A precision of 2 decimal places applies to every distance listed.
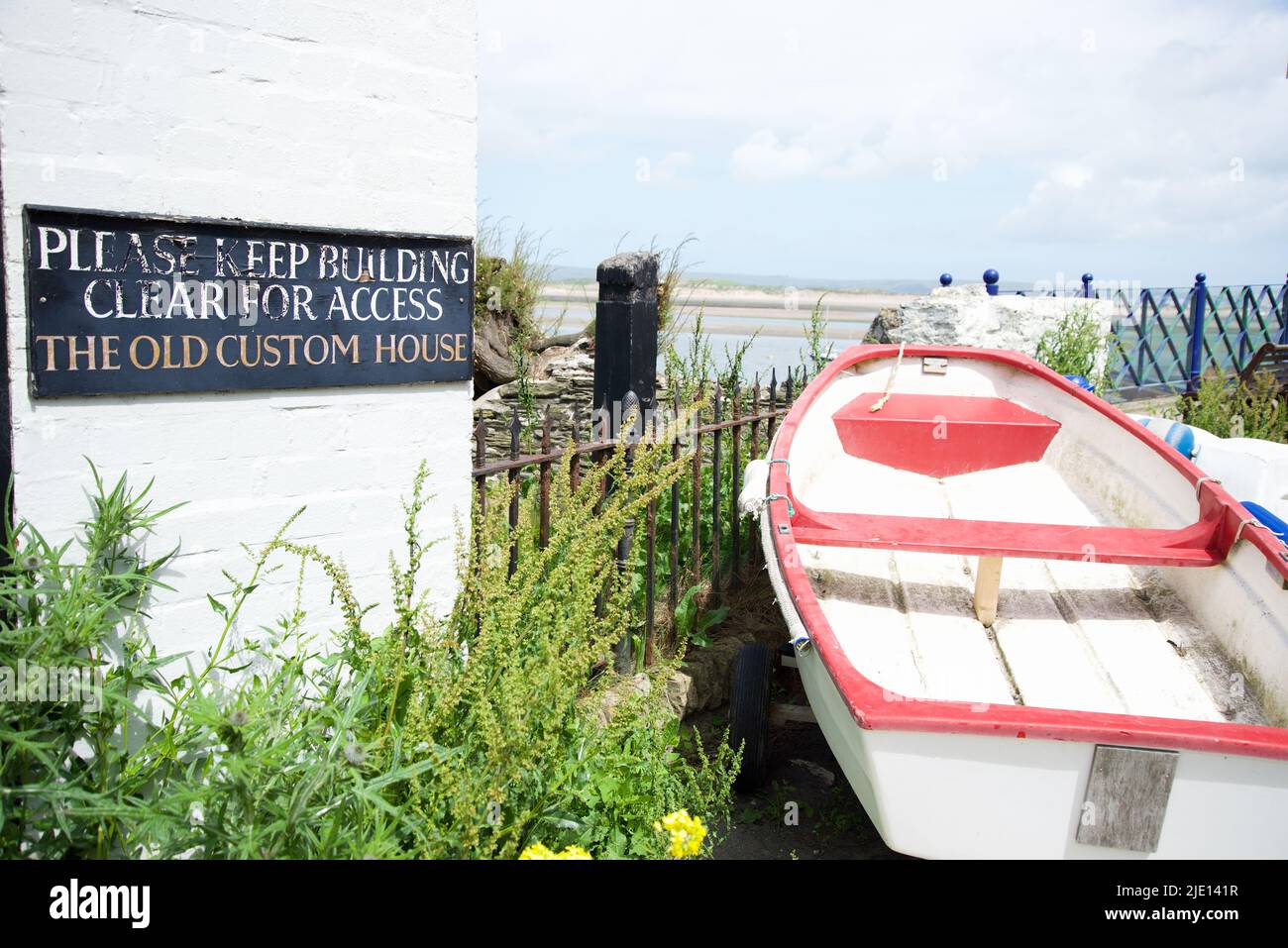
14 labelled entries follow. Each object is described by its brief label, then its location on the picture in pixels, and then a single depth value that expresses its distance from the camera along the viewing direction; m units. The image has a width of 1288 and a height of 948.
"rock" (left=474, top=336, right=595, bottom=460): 8.36
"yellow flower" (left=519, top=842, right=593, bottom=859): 2.17
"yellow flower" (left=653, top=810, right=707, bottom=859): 2.26
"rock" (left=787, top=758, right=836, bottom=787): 4.09
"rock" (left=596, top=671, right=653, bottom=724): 3.88
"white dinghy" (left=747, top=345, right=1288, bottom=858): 2.48
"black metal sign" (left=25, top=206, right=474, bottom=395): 2.43
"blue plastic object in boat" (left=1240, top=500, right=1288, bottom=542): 4.13
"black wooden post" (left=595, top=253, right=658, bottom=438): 4.27
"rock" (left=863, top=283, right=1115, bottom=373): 8.03
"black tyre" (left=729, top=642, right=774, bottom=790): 3.74
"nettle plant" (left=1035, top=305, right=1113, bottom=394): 8.28
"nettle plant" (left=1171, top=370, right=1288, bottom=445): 7.95
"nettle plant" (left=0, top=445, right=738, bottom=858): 2.07
